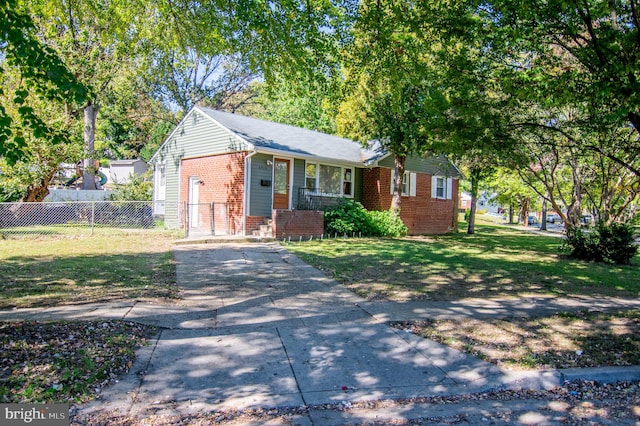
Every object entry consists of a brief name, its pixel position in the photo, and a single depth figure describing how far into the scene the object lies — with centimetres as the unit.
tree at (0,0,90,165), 405
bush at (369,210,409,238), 1710
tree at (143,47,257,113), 2962
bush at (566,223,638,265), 1280
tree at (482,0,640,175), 538
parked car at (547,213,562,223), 5348
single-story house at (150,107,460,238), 1500
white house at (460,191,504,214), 3856
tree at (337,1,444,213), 810
